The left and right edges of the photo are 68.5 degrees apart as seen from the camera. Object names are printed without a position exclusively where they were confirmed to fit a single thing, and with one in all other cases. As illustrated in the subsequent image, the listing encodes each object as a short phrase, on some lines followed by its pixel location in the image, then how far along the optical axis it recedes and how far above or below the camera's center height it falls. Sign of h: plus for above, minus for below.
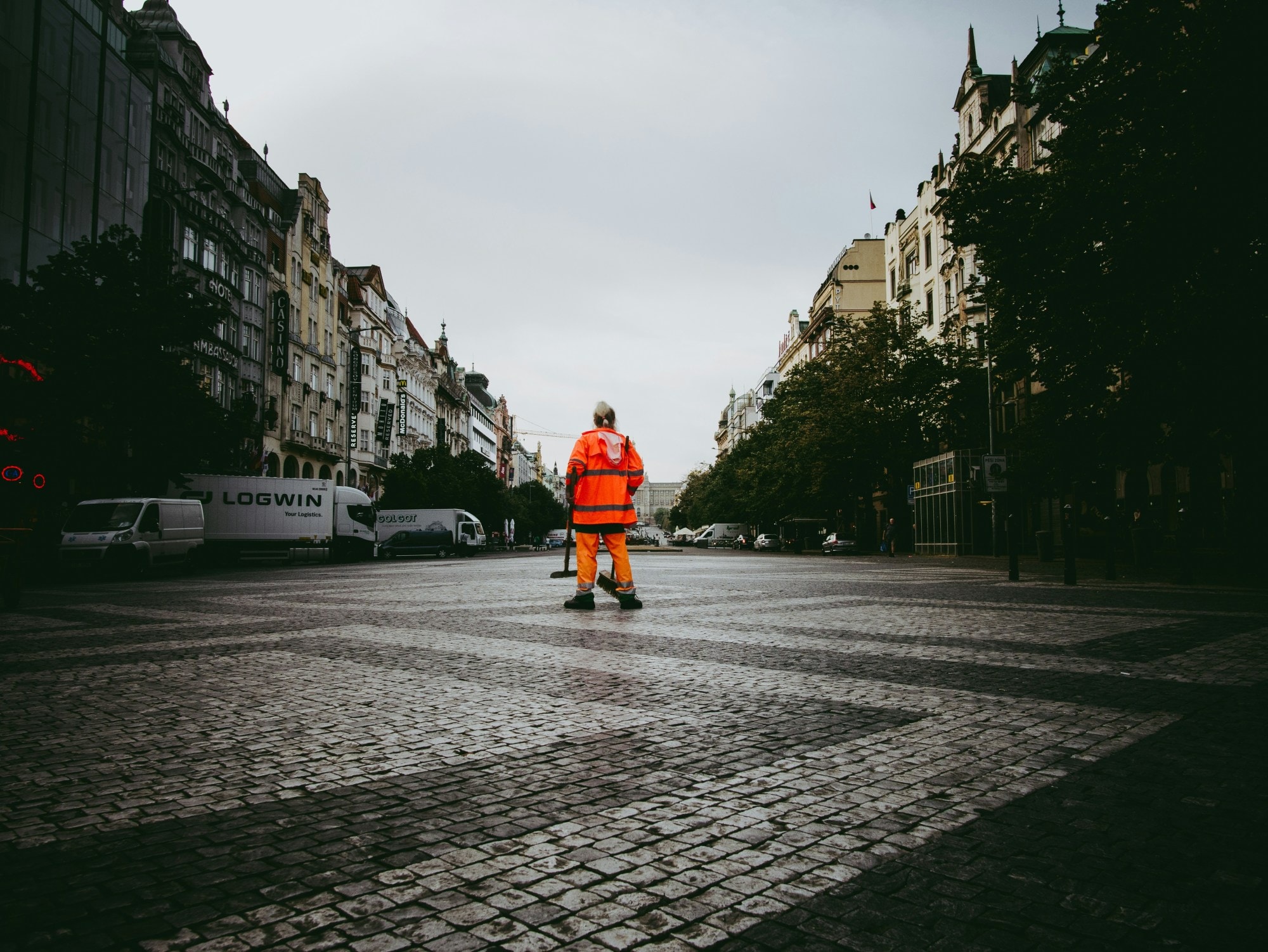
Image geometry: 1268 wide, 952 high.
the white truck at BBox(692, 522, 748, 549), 85.56 +0.00
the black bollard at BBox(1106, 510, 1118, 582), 16.34 -0.37
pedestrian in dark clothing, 41.00 -0.05
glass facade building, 26.61 +12.99
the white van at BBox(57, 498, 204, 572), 20.94 -0.09
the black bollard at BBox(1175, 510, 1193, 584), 15.12 -0.36
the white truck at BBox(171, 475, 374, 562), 31.94 +0.61
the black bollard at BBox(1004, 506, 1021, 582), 16.38 -0.06
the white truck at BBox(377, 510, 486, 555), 44.56 +0.42
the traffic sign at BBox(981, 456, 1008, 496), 18.89 +1.34
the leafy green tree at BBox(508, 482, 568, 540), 98.98 +2.83
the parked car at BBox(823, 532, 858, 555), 50.62 -0.57
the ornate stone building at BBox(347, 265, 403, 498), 67.56 +11.49
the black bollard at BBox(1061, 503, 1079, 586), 15.13 -0.18
